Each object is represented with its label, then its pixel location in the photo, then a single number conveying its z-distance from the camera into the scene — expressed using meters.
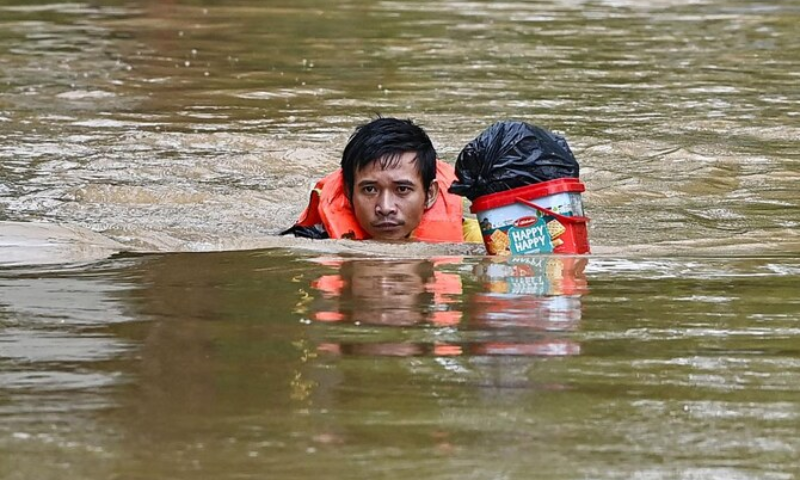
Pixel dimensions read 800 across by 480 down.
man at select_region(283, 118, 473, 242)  12.44
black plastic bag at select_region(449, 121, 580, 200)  11.01
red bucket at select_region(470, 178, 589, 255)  10.76
